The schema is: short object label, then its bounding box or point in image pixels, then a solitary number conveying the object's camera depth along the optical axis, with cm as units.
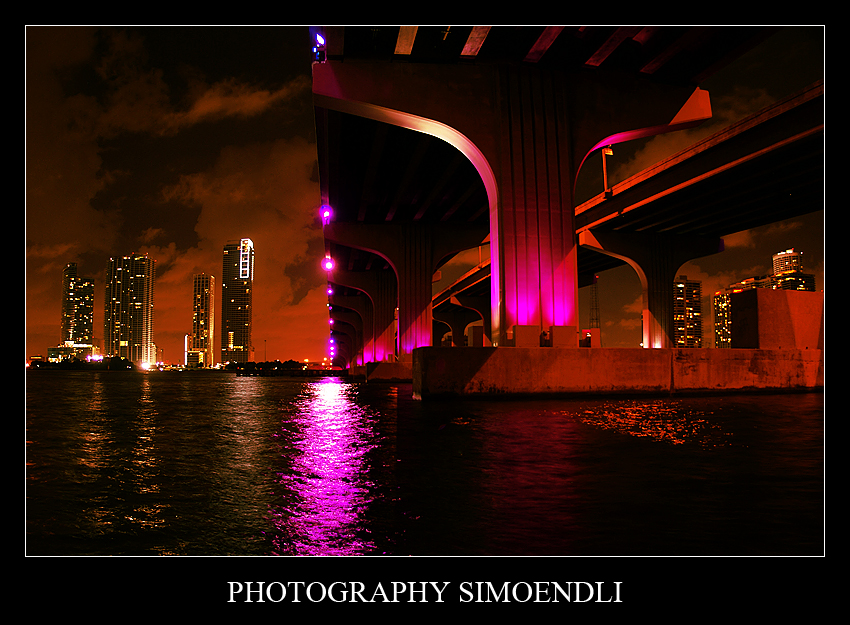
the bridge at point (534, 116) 1964
